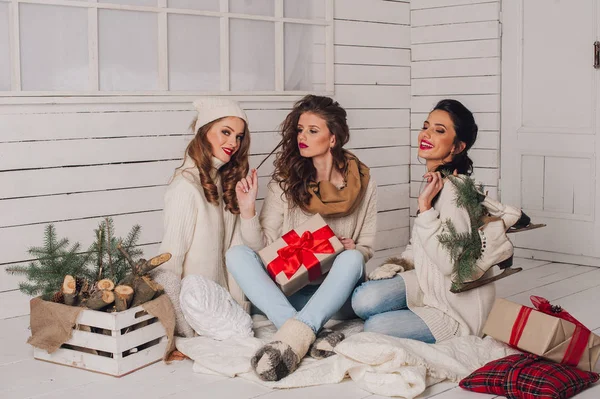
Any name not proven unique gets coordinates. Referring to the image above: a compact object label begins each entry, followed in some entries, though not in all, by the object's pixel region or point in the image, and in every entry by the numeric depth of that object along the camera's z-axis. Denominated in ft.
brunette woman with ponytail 9.89
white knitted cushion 10.21
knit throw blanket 9.02
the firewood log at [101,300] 9.74
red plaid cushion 8.71
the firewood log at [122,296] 9.70
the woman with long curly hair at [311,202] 10.43
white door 15.43
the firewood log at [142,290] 9.92
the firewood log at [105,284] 9.75
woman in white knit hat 10.36
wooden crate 9.53
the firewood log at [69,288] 9.84
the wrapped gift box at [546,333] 9.08
